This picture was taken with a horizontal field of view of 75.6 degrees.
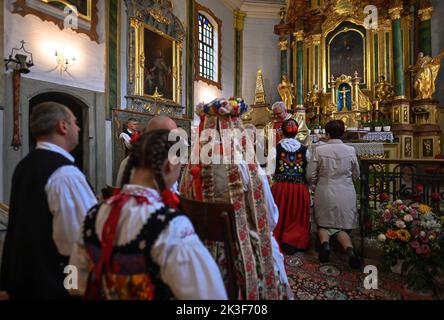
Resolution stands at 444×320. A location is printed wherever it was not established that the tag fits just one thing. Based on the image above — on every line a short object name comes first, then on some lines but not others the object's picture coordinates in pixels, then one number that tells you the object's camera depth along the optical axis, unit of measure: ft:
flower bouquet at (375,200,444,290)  8.16
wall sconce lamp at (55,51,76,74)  20.77
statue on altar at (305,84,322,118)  37.47
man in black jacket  4.83
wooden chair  4.82
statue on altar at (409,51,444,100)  29.30
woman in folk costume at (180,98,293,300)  6.53
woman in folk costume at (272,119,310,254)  11.46
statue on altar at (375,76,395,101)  32.24
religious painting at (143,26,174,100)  28.48
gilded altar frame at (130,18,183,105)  27.15
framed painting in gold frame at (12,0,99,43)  18.90
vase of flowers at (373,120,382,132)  29.18
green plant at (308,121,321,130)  34.68
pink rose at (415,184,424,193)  9.66
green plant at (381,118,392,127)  29.78
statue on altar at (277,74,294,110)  38.96
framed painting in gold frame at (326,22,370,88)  34.88
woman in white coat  10.42
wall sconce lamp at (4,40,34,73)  17.57
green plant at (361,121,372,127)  30.41
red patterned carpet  8.00
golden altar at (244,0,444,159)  30.04
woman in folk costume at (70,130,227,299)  3.17
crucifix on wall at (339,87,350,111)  34.88
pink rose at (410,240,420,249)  8.17
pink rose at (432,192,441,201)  9.29
